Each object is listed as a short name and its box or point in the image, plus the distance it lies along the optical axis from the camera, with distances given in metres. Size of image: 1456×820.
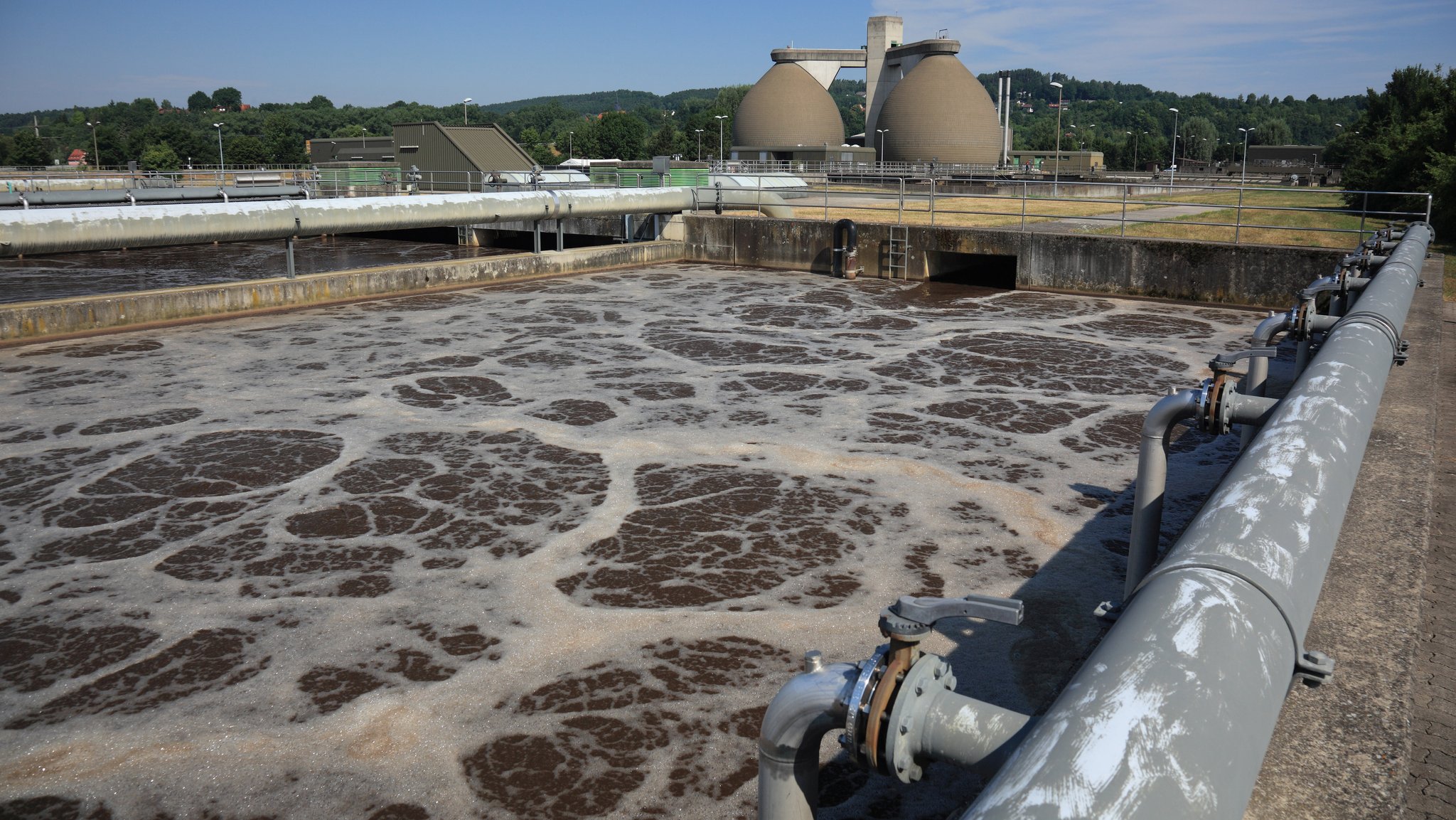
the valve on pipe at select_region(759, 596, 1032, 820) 1.94
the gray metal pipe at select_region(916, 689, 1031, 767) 1.92
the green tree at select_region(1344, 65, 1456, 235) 20.98
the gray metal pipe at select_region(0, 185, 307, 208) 27.06
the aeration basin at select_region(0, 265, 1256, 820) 4.41
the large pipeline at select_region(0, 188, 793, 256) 13.32
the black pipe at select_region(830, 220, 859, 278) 20.33
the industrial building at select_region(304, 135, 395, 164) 61.62
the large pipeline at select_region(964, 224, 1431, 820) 1.37
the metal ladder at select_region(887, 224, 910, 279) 19.95
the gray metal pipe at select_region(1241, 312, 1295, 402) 5.91
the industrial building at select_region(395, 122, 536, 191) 41.62
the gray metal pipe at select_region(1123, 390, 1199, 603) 4.04
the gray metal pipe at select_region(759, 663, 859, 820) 2.15
